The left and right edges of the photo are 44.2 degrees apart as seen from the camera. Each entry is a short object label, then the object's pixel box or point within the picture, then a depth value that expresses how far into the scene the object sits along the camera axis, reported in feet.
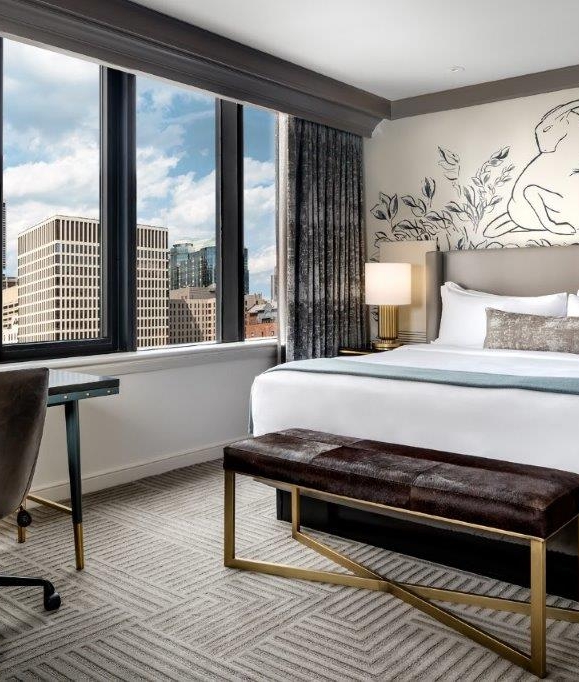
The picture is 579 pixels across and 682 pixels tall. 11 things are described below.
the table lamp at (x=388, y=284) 16.25
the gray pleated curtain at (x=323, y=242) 15.74
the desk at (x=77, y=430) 8.73
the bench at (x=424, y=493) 6.57
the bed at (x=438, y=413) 8.11
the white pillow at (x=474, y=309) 14.19
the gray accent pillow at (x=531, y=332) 12.91
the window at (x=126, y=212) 11.87
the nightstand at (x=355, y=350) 16.28
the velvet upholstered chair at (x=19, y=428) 6.72
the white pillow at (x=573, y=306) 13.70
